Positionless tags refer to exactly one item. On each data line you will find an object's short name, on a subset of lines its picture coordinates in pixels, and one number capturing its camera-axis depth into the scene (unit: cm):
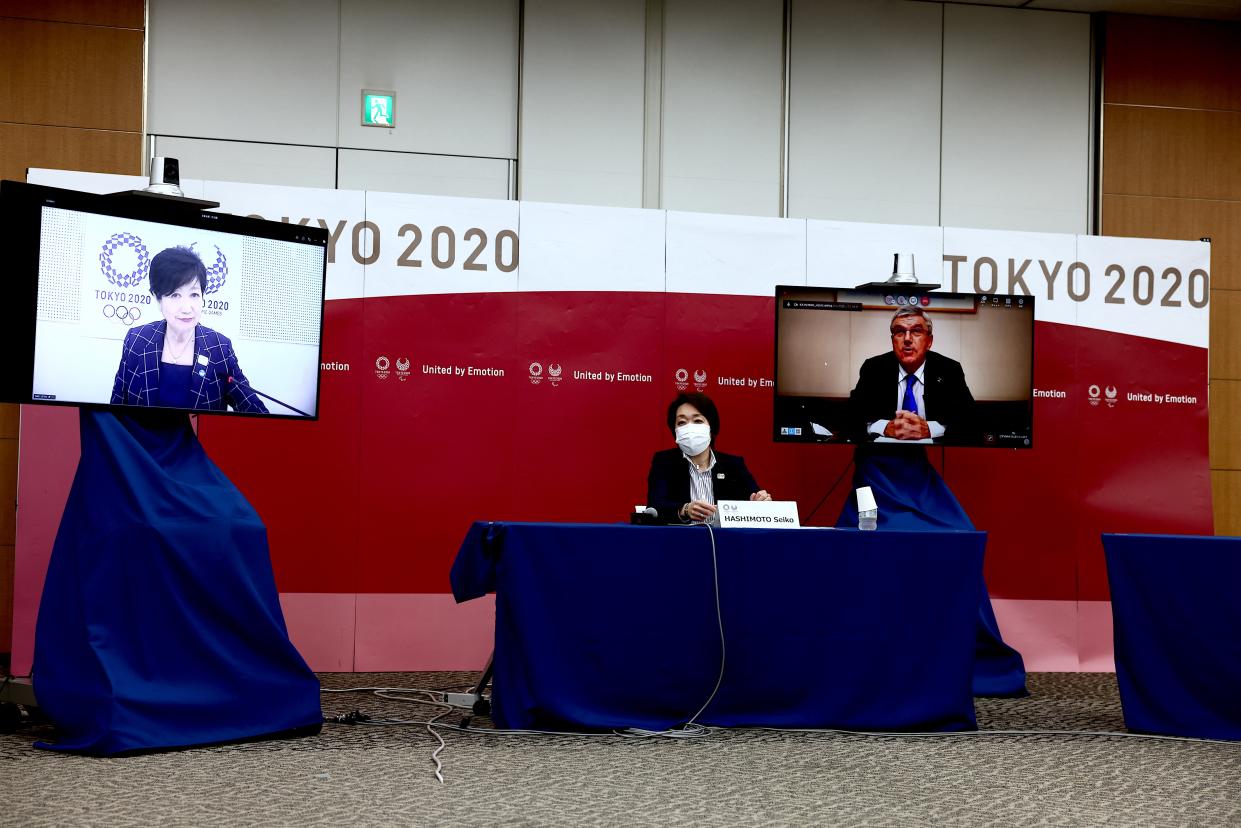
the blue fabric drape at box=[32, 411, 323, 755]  365
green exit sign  666
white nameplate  414
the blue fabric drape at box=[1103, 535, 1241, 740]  418
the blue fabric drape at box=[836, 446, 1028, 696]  533
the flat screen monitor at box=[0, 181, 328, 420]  367
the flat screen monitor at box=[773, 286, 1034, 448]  546
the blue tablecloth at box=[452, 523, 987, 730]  404
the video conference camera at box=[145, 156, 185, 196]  421
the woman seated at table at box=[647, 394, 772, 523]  481
